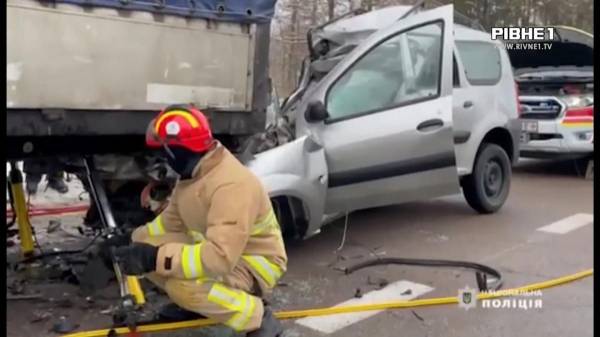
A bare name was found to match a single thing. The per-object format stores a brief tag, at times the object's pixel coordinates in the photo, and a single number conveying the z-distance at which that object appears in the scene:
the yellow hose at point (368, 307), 3.62
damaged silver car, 5.28
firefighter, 3.23
